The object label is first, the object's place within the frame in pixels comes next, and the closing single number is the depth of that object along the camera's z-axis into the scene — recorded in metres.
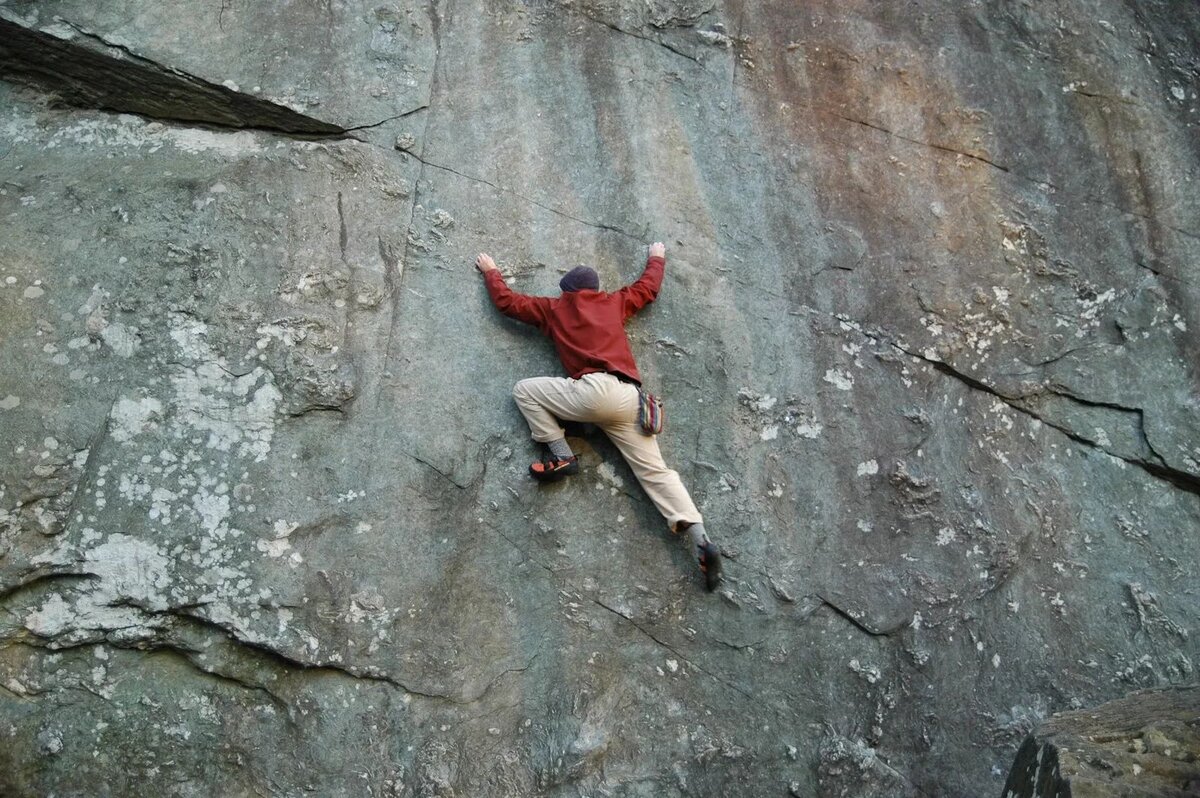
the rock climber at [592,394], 6.29
